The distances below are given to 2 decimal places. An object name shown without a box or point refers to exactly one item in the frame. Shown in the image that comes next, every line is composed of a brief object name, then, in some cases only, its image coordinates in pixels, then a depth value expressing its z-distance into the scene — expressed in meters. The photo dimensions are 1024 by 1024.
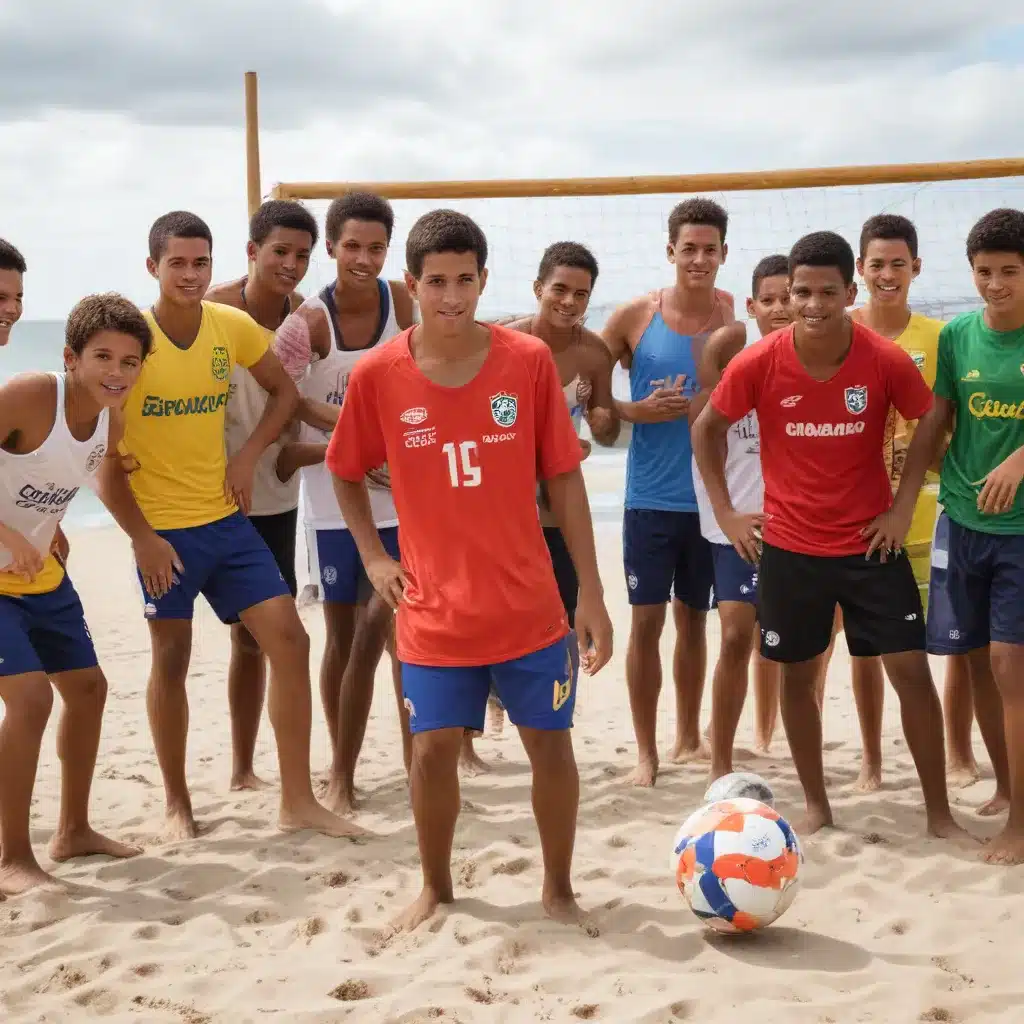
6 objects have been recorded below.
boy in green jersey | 4.07
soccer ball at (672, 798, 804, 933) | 3.39
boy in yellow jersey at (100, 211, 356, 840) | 4.43
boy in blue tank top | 5.04
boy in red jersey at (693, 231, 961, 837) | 4.10
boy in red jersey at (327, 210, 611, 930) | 3.46
